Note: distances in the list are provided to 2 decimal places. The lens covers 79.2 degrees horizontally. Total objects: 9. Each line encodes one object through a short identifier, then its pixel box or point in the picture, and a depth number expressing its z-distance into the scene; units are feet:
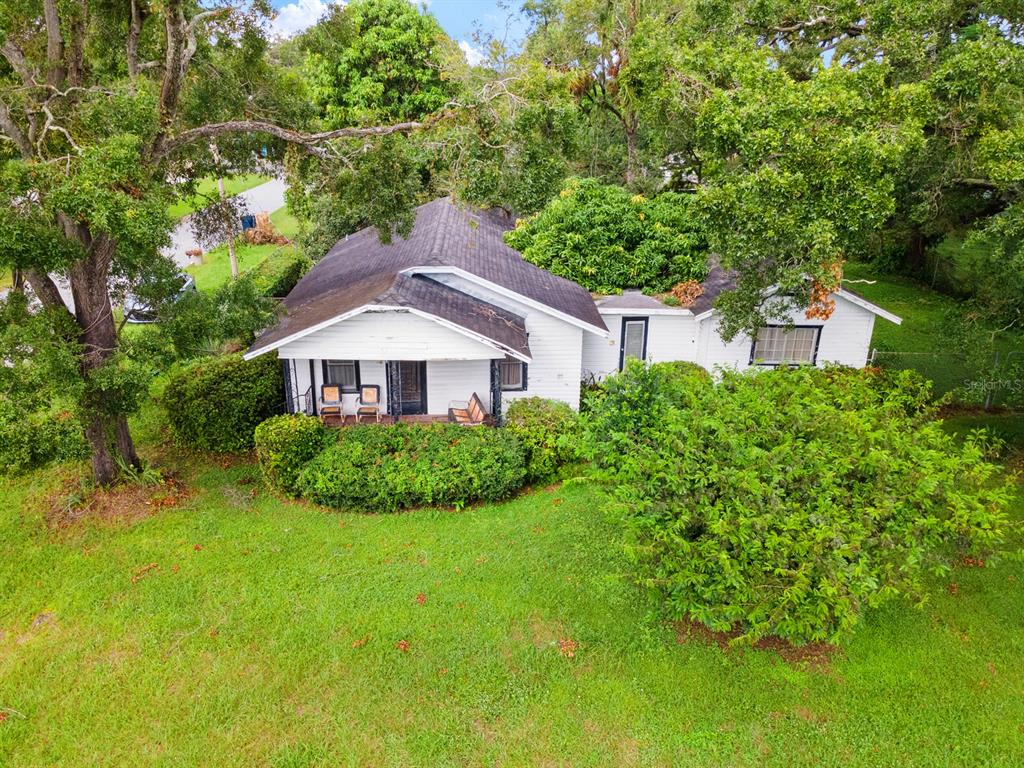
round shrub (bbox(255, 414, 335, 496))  42.45
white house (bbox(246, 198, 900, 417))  45.96
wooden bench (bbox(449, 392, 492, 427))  50.08
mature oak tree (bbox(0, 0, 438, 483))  30.07
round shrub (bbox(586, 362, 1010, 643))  22.06
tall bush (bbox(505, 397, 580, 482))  45.65
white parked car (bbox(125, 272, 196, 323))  40.29
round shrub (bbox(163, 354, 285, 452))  47.57
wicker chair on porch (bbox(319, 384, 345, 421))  51.55
